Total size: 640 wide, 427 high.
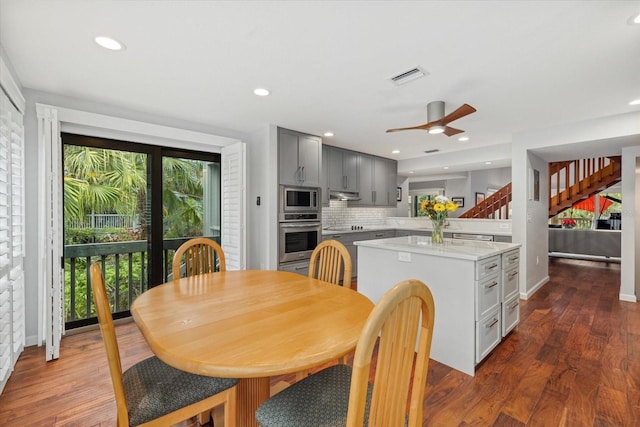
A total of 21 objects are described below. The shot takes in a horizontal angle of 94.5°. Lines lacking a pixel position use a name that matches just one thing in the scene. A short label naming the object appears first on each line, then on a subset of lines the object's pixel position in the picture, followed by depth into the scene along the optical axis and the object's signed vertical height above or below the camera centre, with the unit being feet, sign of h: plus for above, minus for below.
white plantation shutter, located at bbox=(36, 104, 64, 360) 8.00 -0.30
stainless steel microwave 13.00 +0.52
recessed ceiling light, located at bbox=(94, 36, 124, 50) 6.23 +3.67
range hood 16.51 +0.90
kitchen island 7.39 -2.08
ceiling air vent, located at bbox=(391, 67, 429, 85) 7.68 +3.63
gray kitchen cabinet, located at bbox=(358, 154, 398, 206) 18.30 +1.97
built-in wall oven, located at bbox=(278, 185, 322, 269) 12.94 -0.57
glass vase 9.67 -0.71
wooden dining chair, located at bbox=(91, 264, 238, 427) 3.50 -2.39
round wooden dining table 3.13 -1.53
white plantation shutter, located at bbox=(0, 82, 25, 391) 6.49 -0.56
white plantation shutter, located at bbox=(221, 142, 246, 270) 12.17 +0.29
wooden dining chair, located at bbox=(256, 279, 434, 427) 2.46 -1.65
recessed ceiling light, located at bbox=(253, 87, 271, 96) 8.95 +3.70
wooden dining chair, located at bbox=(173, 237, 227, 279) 7.58 -1.15
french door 10.17 -0.05
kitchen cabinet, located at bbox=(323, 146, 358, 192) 16.35 +2.39
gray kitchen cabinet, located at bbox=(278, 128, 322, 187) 13.00 +2.46
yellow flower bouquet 9.43 +0.01
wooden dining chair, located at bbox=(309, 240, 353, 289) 6.87 -1.17
